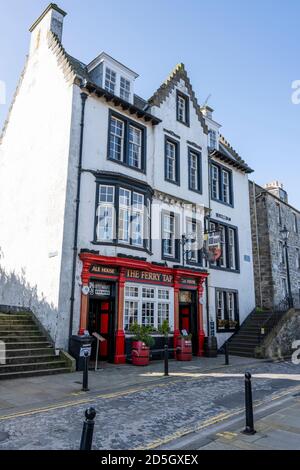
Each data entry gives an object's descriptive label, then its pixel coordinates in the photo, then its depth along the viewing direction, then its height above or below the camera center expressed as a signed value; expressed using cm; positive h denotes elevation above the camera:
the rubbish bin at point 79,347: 1172 -94
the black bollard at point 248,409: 606 -153
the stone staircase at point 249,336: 1856 -86
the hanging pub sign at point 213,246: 1700 +355
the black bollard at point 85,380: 905 -156
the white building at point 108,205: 1395 +529
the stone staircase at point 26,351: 1083 -110
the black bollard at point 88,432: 396 -126
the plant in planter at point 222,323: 2002 -15
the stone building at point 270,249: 2556 +546
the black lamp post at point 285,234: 1996 +486
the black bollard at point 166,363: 1143 -141
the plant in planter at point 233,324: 2069 -21
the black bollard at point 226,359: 1473 -160
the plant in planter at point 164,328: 1536 -36
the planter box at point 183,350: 1593 -135
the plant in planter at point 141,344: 1370 -96
